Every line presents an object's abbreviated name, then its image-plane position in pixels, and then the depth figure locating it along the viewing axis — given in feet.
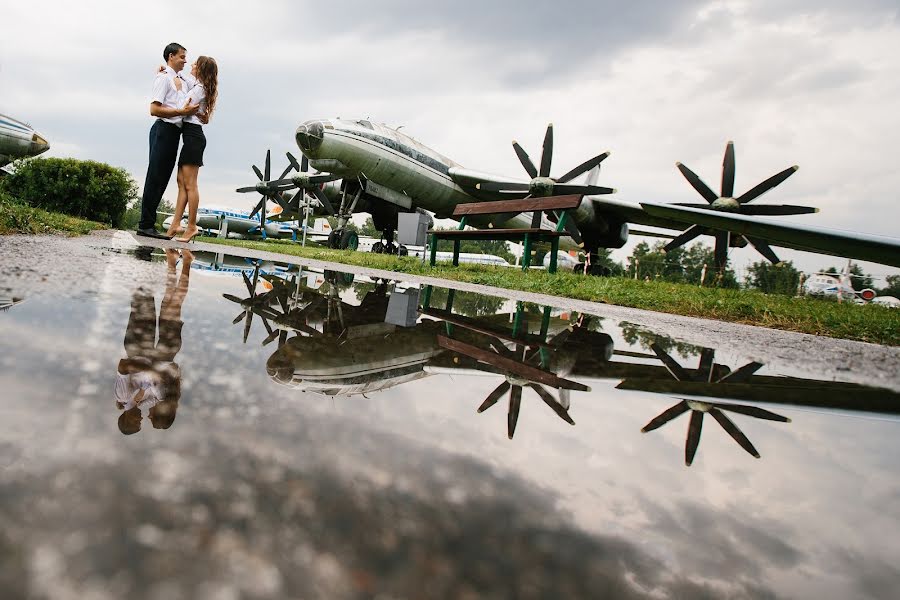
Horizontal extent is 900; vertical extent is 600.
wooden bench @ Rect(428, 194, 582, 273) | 28.66
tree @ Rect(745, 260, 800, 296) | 196.46
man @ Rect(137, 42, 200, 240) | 14.79
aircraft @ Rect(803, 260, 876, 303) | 73.69
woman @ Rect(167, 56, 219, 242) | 15.33
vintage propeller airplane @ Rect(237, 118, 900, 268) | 45.39
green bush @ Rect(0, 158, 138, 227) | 57.11
